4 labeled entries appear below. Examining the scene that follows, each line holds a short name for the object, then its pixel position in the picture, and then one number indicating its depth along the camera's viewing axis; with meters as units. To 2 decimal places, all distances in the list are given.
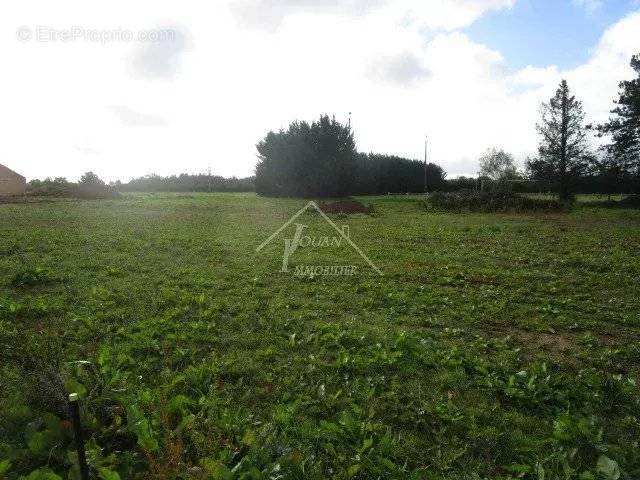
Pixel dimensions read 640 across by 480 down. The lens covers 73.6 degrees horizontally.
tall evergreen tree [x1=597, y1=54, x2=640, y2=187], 31.62
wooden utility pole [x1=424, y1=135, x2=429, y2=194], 46.30
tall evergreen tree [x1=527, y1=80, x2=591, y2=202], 34.22
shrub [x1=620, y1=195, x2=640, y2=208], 29.80
